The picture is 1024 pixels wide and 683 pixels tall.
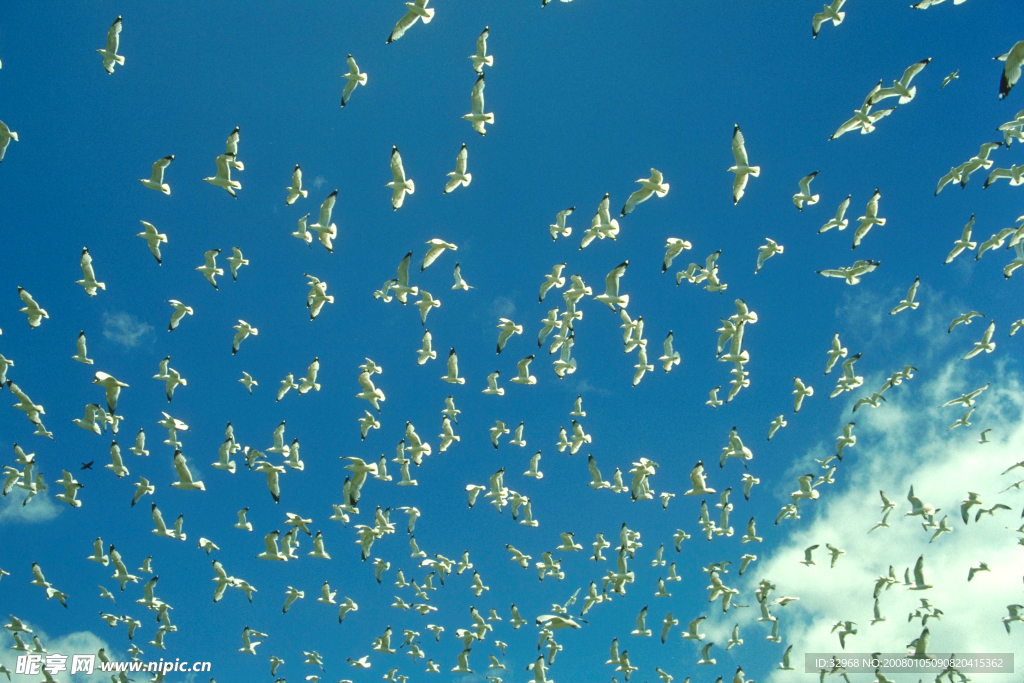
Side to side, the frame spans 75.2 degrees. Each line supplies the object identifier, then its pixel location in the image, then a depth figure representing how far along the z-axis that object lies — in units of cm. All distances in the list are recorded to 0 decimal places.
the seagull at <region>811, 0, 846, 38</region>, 2180
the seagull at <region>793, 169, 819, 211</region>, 2538
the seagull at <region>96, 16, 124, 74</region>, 2230
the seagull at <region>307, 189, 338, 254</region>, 2639
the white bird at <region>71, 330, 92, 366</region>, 2958
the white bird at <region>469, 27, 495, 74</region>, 2139
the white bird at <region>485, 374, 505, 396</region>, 3219
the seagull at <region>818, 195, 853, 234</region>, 2591
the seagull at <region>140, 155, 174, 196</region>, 2441
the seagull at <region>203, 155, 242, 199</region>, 2417
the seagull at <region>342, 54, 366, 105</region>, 2275
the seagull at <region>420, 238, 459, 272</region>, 2664
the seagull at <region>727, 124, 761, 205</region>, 2264
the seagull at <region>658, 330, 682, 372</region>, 3180
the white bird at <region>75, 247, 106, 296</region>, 2747
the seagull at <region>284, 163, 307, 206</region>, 2542
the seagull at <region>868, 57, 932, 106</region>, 2109
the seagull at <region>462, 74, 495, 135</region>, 2262
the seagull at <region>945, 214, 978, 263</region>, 2872
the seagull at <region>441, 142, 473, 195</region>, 2420
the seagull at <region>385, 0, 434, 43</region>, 2000
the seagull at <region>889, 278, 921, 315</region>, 3033
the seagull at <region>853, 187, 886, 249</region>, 2612
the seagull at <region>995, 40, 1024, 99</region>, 1784
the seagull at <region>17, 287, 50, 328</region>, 2811
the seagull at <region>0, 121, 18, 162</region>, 2141
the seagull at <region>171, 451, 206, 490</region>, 2905
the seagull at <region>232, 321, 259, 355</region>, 3091
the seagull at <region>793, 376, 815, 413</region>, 3281
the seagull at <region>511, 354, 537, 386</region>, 3064
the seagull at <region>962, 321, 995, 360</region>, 3150
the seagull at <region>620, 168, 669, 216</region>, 2351
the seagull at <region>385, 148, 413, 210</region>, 2389
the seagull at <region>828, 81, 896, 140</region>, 2205
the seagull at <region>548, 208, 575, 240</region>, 2719
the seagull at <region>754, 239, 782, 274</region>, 2782
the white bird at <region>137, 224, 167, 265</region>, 2741
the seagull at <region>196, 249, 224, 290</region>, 2816
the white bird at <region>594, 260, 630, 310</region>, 2703
